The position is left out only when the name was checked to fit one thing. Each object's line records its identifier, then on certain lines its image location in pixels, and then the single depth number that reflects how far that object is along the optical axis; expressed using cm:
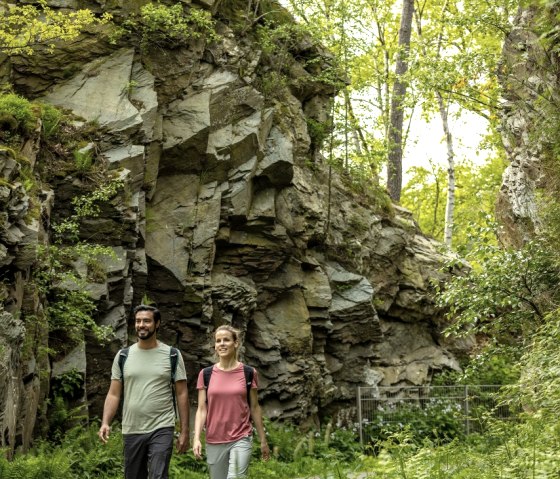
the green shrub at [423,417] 2066
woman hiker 717
